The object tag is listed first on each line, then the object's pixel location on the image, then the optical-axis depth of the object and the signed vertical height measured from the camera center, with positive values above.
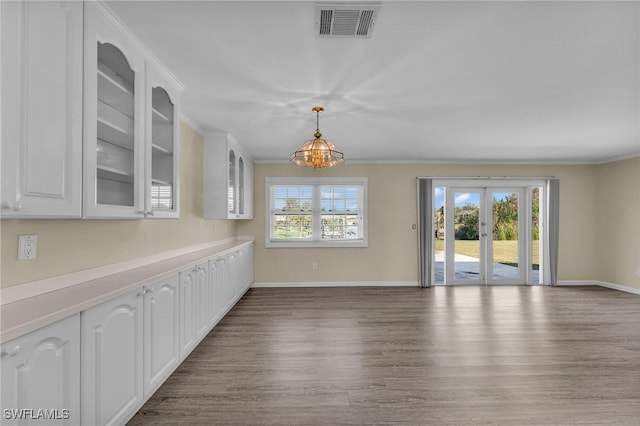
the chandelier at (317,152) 3.14 +0.67
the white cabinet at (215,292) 3.46 -0.84
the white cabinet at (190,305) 2.68 -0.78
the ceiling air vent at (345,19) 1.66 +1.11
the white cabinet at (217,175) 4.14 +0.57
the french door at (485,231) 6.11 -0.25
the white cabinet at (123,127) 1.62 +0.57
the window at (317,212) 6.11 +0.12
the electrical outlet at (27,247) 1.60 -0.15
